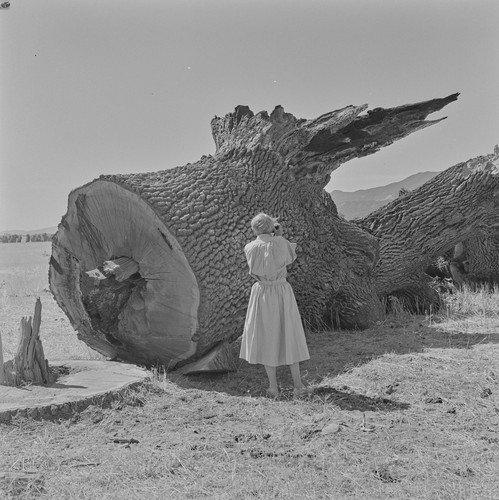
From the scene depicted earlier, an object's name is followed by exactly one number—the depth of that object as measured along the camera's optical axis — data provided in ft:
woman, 15.29
